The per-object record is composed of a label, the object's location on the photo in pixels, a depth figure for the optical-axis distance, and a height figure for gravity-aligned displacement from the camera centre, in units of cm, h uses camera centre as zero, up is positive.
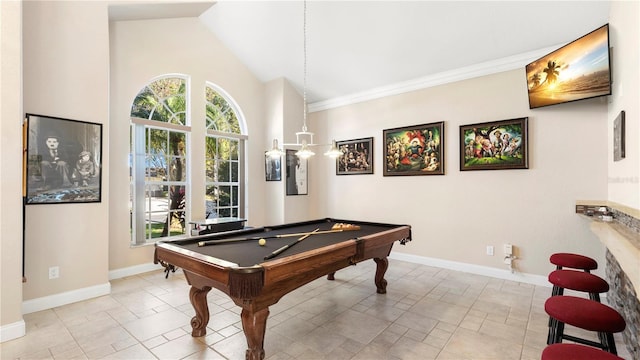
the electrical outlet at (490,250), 430 -101
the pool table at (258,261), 197 -60
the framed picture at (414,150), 480 +52
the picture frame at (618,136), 266 +40
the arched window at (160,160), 459 +37
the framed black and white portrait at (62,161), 321 +26
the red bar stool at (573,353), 130 -78
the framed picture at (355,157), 565 +46
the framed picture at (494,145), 405 +50
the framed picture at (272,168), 596 +27
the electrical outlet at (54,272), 332 -99
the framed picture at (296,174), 605 +15
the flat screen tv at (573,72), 301 +119
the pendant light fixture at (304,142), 310 +84
